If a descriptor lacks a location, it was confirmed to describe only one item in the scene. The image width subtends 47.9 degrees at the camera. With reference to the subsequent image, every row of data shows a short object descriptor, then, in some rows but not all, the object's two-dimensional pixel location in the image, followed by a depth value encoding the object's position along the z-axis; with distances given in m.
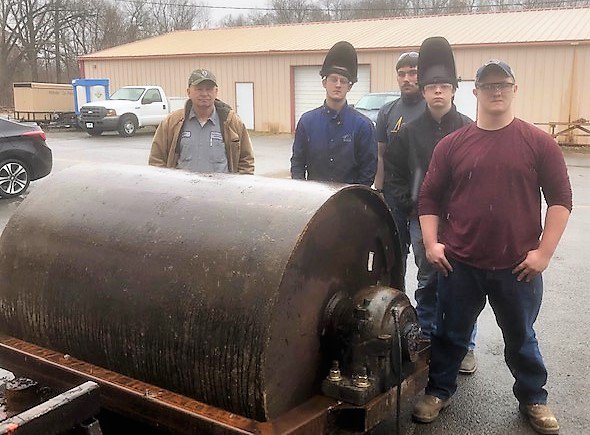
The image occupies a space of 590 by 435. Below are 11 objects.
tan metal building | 20.50
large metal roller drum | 2.45
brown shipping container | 26.86
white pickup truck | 23.31
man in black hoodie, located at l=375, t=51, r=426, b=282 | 4.35
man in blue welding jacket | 4.36
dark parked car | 10.96
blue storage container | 26.38
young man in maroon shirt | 3.19
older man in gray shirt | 4.43
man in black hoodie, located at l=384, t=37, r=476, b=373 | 3.87
